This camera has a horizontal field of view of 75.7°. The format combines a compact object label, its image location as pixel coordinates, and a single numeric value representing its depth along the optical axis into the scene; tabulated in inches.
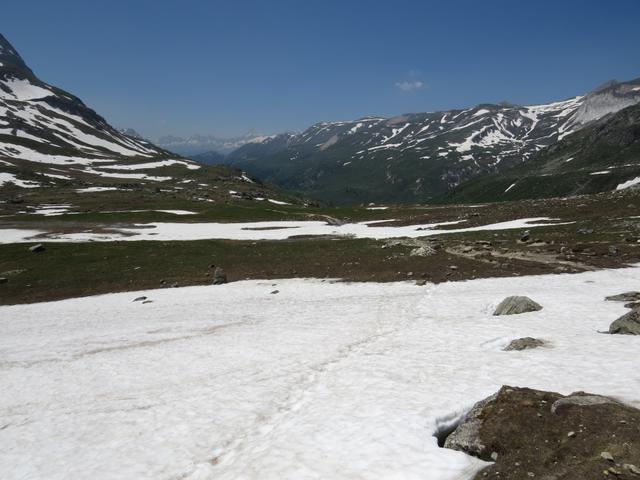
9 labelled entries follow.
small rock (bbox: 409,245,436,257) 1674.6
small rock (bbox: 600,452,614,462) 334.0
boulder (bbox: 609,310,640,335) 694.9
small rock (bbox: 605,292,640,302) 912.3
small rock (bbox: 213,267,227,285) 1547.7
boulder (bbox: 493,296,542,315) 920.3
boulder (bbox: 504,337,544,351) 697.0
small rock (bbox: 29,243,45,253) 2023.9
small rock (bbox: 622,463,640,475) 314.3
